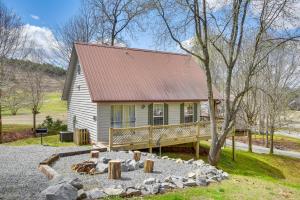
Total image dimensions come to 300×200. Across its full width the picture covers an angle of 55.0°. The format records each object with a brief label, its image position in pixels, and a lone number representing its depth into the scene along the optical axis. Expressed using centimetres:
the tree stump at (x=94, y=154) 1215
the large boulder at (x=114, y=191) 715
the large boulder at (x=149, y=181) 819
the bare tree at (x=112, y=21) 3014
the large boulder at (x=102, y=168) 979
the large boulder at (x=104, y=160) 1082
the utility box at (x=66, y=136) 1858
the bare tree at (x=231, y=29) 1312
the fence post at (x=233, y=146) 2022
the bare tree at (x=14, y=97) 2341
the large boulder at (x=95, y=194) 693
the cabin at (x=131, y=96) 1652
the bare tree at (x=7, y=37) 2183
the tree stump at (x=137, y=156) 1189
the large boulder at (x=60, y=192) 623
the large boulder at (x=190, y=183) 845
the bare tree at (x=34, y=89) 2559
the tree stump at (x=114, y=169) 905
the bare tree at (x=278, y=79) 2316
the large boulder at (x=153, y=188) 761
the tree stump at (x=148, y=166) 1013
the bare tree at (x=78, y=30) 3167
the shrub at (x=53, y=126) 2451
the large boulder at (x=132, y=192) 725
